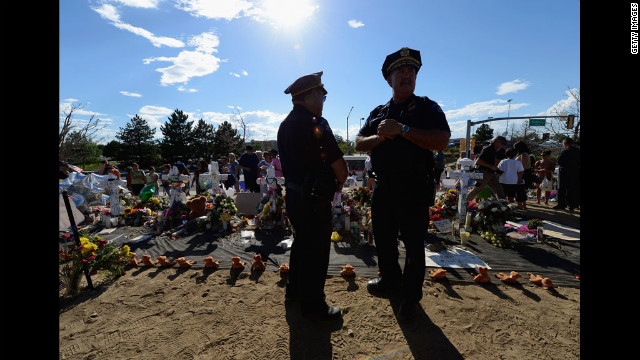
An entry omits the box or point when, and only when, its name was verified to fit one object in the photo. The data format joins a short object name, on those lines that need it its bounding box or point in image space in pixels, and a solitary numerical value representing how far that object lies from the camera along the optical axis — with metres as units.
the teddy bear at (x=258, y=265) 3.87
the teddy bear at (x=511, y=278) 3.35
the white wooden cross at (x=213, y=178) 6.80
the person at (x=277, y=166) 7.56
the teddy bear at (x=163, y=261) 4.08
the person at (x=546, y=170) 8.88
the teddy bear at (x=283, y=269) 3.70
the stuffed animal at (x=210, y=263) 4.00
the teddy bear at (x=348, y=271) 3.61
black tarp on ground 3.79
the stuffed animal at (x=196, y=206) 6.34
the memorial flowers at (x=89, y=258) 3.21
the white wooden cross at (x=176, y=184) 6.69
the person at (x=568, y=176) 7.46
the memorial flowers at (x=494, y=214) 5.24
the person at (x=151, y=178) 10.37
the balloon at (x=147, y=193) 8.41
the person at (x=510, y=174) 6.84
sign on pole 18.60
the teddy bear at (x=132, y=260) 4.07
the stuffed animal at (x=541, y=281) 3.23
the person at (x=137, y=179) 10.35
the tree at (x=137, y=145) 39.53
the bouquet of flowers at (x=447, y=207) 6.07
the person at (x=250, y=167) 9.23
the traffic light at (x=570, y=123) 19.09
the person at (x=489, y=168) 6.53
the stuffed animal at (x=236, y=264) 3.92
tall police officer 2.46
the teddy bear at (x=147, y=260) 4.09
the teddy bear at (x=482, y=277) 3.38
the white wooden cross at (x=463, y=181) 5.53
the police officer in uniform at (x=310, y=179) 2.37
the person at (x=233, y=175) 10.54
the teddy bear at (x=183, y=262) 4.02
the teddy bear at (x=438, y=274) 3.42
